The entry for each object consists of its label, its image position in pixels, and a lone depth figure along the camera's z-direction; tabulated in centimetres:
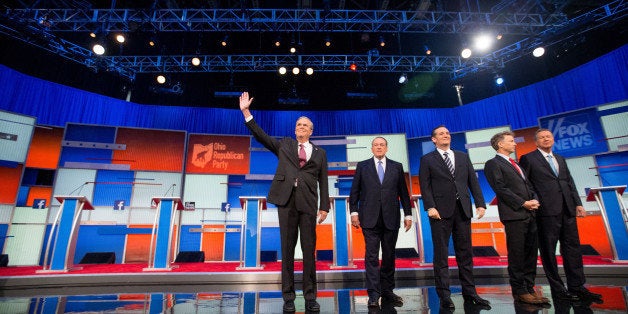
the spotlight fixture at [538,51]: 826
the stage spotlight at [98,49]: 782
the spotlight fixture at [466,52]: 849
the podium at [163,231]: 461
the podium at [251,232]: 474
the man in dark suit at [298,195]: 262
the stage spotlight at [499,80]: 960
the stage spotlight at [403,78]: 1011
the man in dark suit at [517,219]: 284
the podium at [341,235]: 475
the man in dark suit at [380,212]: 295
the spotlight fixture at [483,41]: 824
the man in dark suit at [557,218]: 294
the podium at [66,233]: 439
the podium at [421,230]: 486
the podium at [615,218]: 449
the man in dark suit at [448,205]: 272
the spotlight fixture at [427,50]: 906
